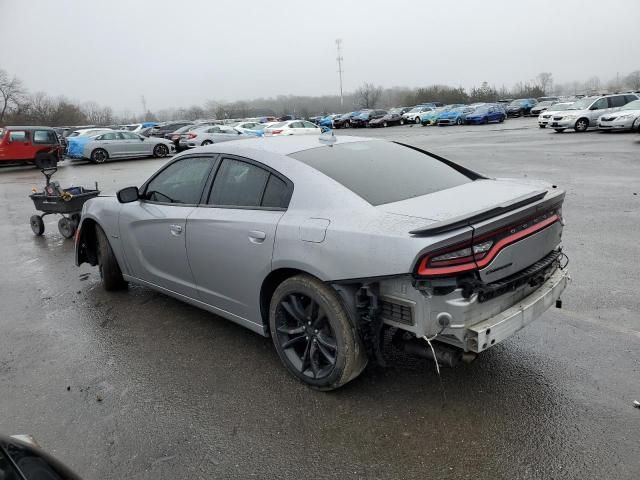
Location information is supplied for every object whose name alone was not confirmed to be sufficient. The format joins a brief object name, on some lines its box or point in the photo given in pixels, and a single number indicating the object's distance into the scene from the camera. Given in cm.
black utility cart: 805
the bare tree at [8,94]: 7331
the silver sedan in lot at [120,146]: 2403
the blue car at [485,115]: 4106
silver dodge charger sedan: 271
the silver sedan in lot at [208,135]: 2655
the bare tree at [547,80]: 13192
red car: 2214
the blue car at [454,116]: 4238
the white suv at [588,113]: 2527
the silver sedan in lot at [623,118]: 2205
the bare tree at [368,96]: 10888
